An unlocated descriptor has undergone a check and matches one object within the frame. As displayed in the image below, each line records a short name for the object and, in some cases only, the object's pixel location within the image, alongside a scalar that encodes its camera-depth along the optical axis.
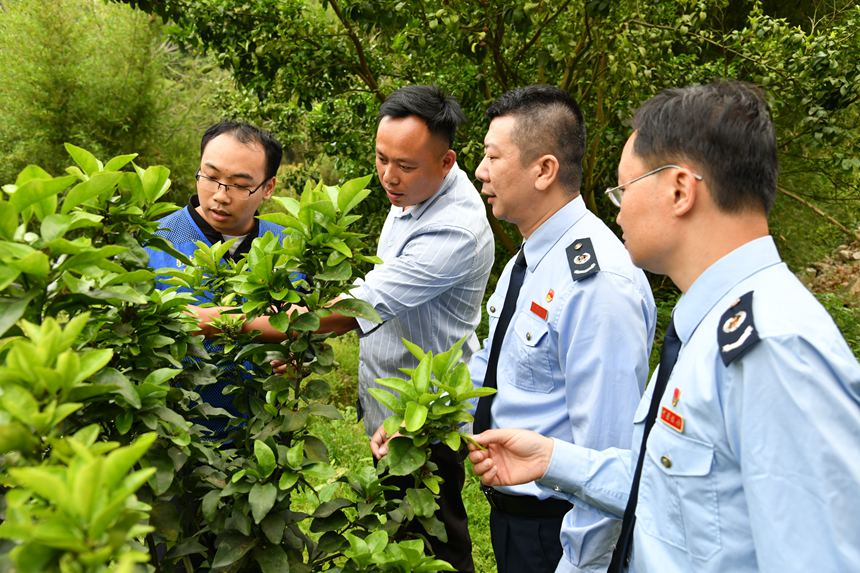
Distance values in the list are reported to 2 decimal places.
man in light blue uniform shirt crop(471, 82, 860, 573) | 1.22
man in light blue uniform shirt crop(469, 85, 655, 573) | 2.04
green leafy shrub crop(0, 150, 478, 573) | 1.01
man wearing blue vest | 2.93
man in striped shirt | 2.70
